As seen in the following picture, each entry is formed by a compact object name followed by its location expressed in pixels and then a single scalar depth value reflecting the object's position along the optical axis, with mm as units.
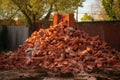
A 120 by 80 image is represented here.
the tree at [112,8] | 16330
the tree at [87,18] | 26992
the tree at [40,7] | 17620
